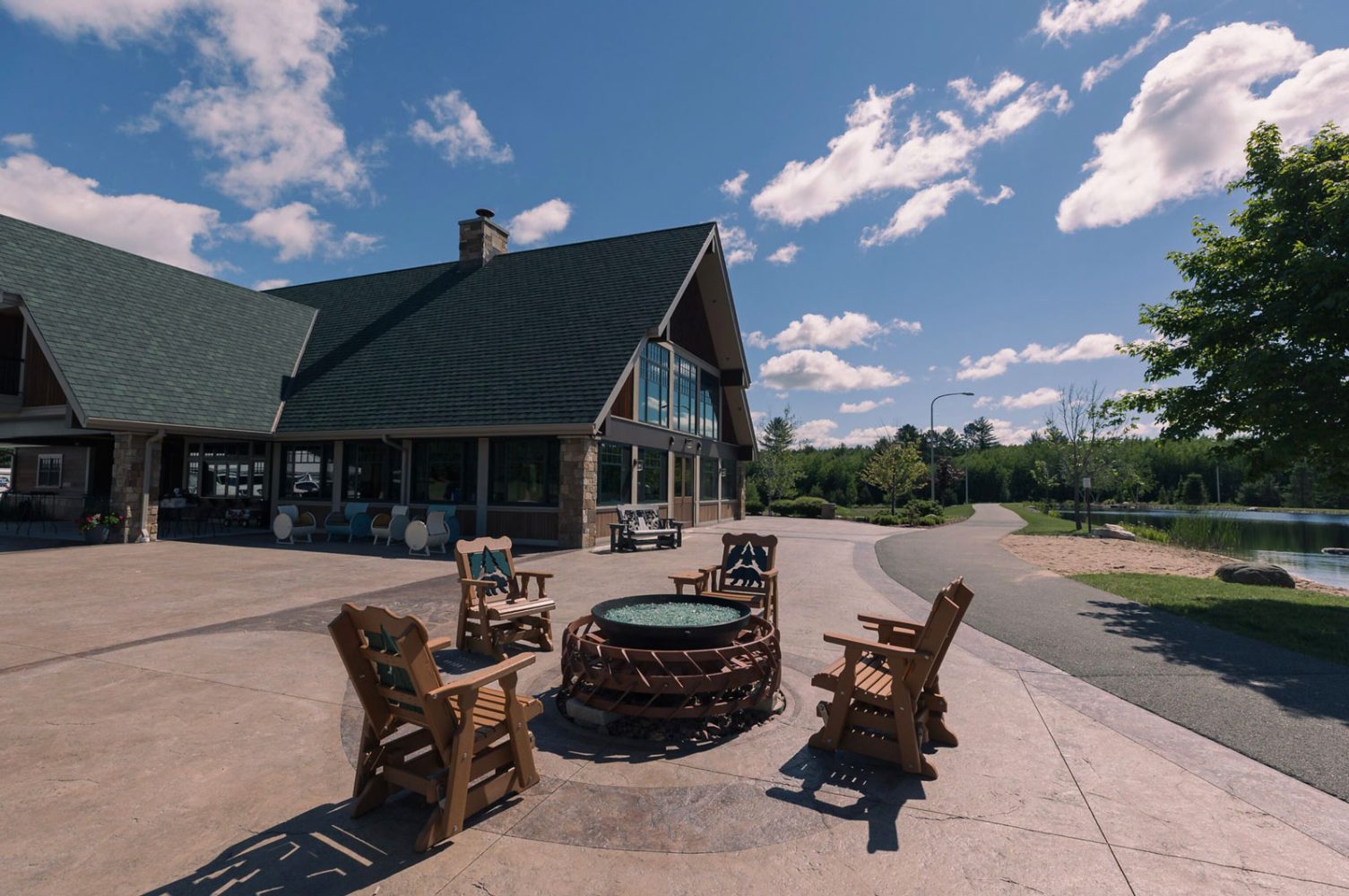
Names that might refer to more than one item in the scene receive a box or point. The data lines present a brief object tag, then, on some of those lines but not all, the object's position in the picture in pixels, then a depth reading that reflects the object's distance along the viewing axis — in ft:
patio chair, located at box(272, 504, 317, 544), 52.49
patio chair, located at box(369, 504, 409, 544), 52.08
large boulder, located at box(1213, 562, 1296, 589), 39.17
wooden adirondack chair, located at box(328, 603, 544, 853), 10.19
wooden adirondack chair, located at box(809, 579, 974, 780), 12.92
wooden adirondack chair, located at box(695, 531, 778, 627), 23.15
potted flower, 49.96
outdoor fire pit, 14.53
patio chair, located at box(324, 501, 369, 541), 54.60
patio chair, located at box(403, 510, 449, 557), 46.78
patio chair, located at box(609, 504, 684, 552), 50.83
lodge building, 51.31
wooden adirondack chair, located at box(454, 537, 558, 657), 21.29
